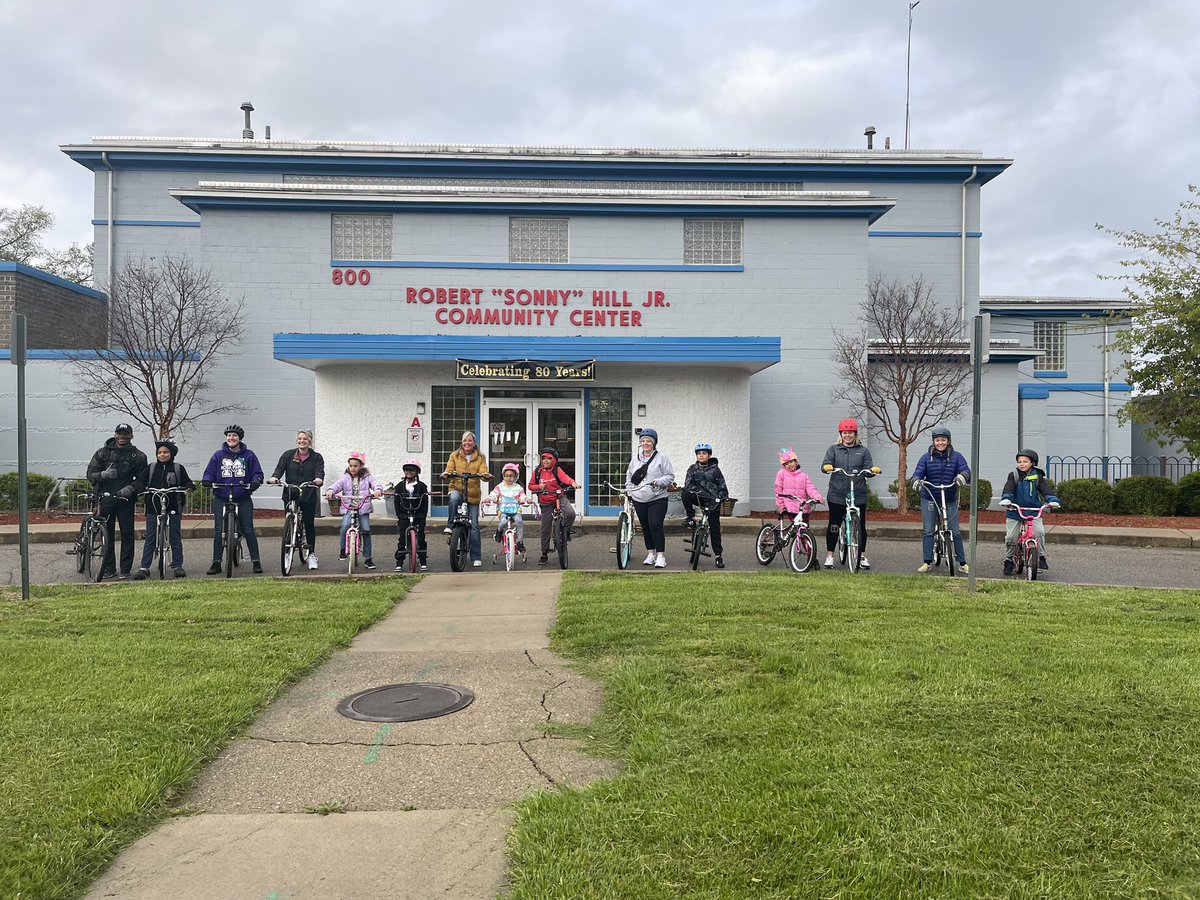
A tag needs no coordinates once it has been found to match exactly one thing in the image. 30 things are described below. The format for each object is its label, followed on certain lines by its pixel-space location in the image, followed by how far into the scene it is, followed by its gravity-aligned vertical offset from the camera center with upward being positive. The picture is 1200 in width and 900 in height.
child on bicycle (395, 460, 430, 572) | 11.13 -0.61
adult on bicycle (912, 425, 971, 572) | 10.90 -0.23
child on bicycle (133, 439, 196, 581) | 10.77 -0.53
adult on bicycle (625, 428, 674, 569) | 11.22 -0.36
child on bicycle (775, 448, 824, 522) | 11.16 -0.33
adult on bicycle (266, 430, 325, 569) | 11.27 -0.16
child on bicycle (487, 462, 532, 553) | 11.33 -0.47
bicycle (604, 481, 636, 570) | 11.28 -1.02
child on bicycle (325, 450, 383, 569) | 11.15 -0.39
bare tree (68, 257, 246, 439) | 19.03 +2.60
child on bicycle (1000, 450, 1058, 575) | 10.81 -0.42
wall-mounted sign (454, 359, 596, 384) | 16.95 +1.81
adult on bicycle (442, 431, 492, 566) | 11.42 -0.26
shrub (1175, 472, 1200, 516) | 19.14 -0.78
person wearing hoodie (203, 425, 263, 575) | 10.89 -0.27
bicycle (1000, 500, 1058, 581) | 10.65 -1.10
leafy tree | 18.88 +2.70
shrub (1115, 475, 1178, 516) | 19.06 -0.80
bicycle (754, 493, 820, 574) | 11.01 -1.08
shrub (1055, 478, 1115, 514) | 19.30 -0.79
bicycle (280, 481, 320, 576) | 10.93 -0.91
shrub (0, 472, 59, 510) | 19.09 -0.65
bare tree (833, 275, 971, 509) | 18.70 +2.15
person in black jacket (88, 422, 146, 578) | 10.67 -0.28
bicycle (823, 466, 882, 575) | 10.95 -0.88
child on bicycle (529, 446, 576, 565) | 11.71 -0.39
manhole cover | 5.07 -1.52
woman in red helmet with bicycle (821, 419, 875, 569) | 11.02 -0.09
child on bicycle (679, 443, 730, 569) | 11.46 -0.35
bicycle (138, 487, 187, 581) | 10.71 -0.74
